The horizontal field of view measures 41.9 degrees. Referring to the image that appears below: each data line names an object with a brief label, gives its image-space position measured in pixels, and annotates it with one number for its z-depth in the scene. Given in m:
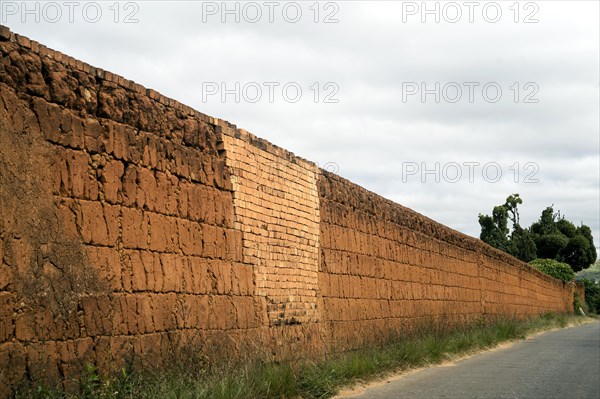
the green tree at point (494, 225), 65.12
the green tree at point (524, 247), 61.69
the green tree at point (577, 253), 67.06
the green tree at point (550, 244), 66.06
